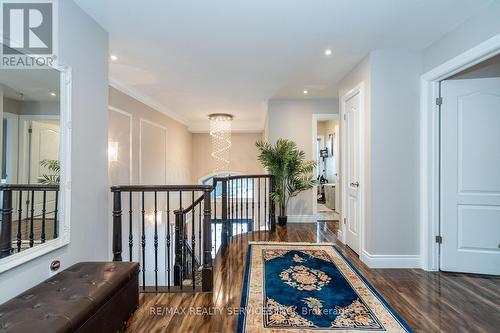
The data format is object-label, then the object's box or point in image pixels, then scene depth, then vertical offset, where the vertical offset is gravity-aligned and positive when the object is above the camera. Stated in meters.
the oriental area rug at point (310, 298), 1.95 -1.21
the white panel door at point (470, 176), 2.81 -0.08
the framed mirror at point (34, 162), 1.64 +0.04
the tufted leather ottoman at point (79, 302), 1.27 -0.78
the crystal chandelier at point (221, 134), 7.04 +1.05
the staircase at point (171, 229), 2.50 -1.00
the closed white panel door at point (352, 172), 3.48 -0.05
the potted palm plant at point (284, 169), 4.84 -0.02
